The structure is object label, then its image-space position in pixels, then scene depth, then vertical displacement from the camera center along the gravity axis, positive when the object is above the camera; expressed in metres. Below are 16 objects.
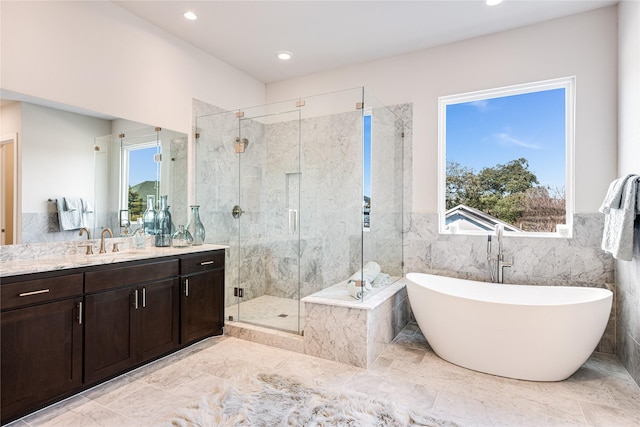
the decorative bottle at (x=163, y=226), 3.12 -0.13
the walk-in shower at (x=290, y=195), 3.37 +0.20
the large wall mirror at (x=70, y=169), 2.27 +0.34
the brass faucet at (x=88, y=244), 2.58 -0.24
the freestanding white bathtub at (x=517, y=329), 2.31 -0.82
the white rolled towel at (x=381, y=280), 3.23 -0.64
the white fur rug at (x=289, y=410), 1.93 -1.18
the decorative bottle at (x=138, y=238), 2.96 -0.22
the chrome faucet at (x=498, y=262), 3.18 -0.44
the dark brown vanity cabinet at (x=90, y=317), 1.89 -0.71
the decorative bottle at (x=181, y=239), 3.16 -0.24
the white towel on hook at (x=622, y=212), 2.25 +0.03
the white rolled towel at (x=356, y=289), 2.91 -0.65
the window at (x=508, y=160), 3.17 +0.56
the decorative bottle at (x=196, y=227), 3.42 -0.14
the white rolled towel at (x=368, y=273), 3.02 -0.53
